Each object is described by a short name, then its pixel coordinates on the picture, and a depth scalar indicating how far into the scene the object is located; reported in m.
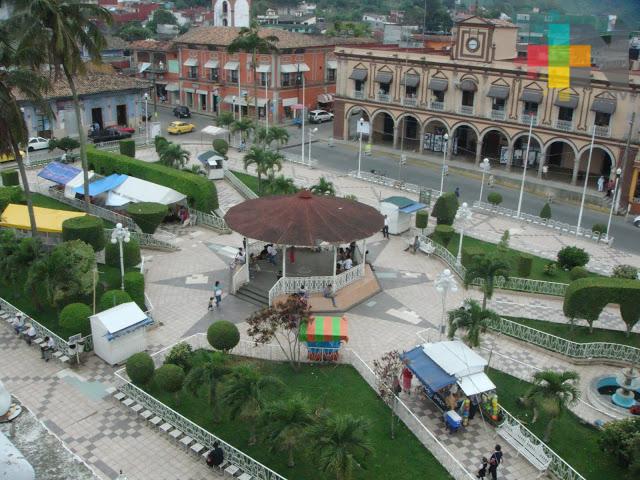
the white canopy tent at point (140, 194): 37.16
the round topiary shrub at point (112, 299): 24.66
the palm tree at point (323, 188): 36.97
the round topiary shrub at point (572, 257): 33.00
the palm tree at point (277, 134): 47.91
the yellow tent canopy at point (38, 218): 32.41
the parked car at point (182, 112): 70.62
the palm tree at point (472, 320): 22.14
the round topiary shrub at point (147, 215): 34.84
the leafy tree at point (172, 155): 44.03
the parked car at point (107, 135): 57.16
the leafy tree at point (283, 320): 22.47
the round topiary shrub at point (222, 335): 22.72
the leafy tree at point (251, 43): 51.66
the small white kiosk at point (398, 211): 37.56
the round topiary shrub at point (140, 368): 21.11
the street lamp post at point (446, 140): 50.31
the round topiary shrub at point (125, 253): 30.56
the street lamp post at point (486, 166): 39.46
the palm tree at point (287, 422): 16.61
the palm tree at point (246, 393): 17.67
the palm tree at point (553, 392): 18.83
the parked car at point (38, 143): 52.39
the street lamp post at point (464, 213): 29.30
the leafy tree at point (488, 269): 24.75
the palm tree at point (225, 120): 54.88
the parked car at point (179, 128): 63.16
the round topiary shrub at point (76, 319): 23.86
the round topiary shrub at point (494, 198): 42.28
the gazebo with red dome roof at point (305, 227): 27.64
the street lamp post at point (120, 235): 26.14
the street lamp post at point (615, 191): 38.89
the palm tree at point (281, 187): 37.31
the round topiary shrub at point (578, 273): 31.36
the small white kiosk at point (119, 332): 23.20
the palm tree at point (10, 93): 27.39
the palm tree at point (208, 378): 18.69
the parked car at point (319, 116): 70.62
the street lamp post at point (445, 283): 22.06
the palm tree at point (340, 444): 15.59
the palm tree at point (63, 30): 29.92
